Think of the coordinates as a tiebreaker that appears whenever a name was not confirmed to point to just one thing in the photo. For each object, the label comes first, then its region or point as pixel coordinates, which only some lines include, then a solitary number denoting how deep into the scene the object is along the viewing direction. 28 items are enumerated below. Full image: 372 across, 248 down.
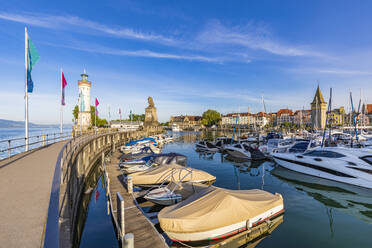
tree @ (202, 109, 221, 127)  174.88
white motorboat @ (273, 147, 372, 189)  17.27
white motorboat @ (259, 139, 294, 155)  32.90
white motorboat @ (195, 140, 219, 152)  40.66
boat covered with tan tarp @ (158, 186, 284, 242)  8.37
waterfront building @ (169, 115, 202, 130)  187.34
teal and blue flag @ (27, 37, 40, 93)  16.42
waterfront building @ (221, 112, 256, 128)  191.75
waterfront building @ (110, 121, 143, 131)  131.39
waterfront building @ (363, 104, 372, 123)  147.62
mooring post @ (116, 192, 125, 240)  8.44
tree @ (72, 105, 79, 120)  98.94
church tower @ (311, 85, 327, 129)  134.30
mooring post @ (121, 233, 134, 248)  4.89
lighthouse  71.57
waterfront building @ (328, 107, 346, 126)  149.45
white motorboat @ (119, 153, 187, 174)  20.65
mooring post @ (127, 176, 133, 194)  13.25
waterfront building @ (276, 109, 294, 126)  172.01
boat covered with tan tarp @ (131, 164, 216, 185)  15.56
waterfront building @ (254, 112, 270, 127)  178.38
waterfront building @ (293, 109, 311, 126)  168.62
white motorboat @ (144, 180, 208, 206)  11.99
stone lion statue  97.75
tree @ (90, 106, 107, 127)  101.06
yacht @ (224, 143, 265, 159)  31.11
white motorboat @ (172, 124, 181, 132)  152.57
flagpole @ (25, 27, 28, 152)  15.93
